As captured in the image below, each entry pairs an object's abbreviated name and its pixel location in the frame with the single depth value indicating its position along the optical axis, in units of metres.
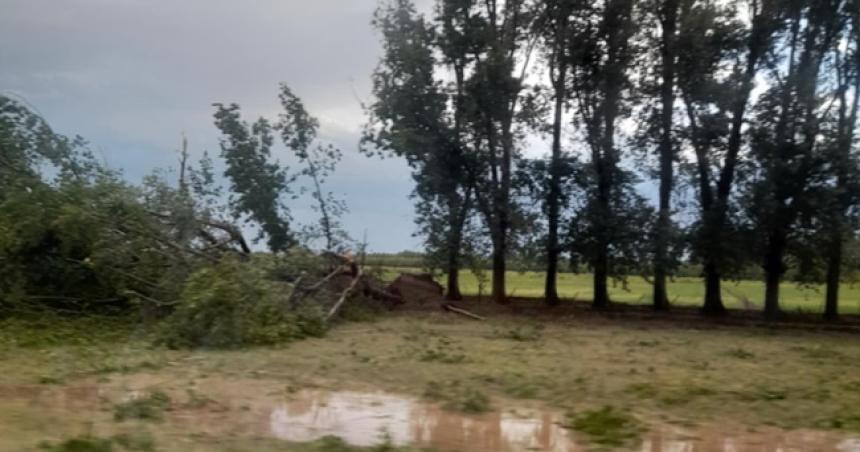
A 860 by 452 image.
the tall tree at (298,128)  21.52
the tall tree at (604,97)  19.73
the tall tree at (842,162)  17.28
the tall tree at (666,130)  19.00
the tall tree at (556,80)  20.23
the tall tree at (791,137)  17.59
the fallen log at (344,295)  16.04
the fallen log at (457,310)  18.93
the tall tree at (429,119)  20.52
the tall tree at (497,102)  20.19
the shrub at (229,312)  12.72
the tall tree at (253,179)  20.41
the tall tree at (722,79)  18.58
